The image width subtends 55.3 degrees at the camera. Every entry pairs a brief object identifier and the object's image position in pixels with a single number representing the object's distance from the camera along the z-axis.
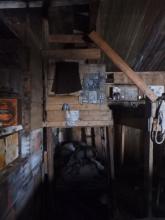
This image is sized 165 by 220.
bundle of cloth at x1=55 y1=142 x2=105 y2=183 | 2.59
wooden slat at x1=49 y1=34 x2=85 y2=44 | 2.20
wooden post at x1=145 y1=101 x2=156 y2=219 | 1.94
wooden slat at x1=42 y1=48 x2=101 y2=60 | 2.35
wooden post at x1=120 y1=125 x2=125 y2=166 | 3.33
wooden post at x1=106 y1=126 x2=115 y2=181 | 2.48
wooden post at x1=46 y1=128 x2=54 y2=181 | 2.45
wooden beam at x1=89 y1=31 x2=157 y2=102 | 2.03
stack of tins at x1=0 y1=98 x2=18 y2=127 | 1.45
